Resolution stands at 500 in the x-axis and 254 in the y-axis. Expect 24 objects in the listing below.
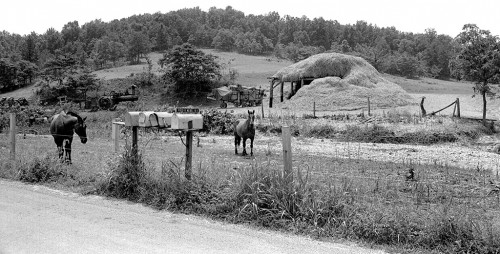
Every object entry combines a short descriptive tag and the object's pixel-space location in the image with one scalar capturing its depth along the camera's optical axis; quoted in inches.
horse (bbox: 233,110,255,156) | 588.1
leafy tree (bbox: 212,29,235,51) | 4394.7
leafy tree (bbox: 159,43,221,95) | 1708.9
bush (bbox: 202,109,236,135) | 946.1
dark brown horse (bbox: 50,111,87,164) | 468.4
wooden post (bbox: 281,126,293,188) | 266.5
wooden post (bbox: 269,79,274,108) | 1388.7
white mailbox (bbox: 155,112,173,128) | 315.6
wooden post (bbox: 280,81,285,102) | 1409.9
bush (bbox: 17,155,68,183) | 370.0
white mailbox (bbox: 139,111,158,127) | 311.7
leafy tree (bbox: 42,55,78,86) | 2105.1
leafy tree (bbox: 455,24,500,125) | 904.9
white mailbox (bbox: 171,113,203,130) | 300.2
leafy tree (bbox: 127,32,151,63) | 3582.7
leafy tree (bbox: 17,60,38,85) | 2620.6
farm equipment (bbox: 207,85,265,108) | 1489.9
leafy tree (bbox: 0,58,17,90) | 2564.0
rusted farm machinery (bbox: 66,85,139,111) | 1498.5
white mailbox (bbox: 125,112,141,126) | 321.4
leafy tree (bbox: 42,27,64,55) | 4658.0
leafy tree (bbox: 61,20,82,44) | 4968.0
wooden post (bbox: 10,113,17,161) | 417.7
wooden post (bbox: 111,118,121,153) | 378.1
